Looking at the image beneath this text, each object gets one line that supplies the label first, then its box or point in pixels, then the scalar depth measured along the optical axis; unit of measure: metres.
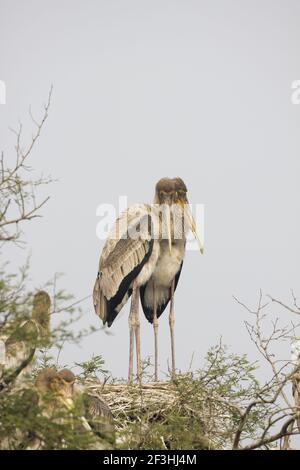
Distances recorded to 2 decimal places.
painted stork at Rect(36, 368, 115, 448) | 15.48
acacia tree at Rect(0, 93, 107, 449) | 14.28
